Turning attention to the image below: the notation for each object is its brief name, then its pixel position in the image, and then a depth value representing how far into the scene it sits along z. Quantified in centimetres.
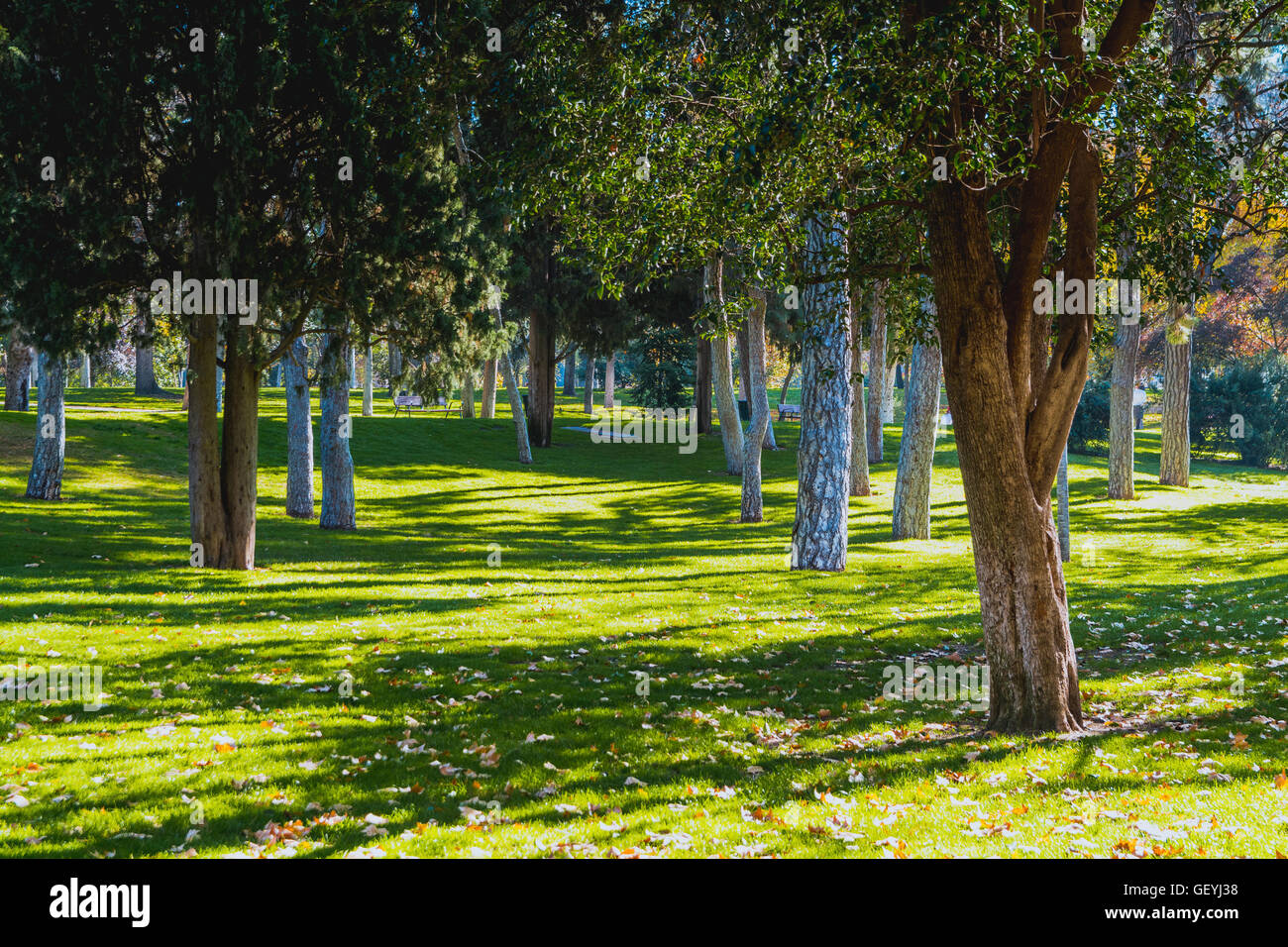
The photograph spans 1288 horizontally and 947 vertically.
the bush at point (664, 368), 4238
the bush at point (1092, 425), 4534
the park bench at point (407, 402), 4982
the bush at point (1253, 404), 4469
